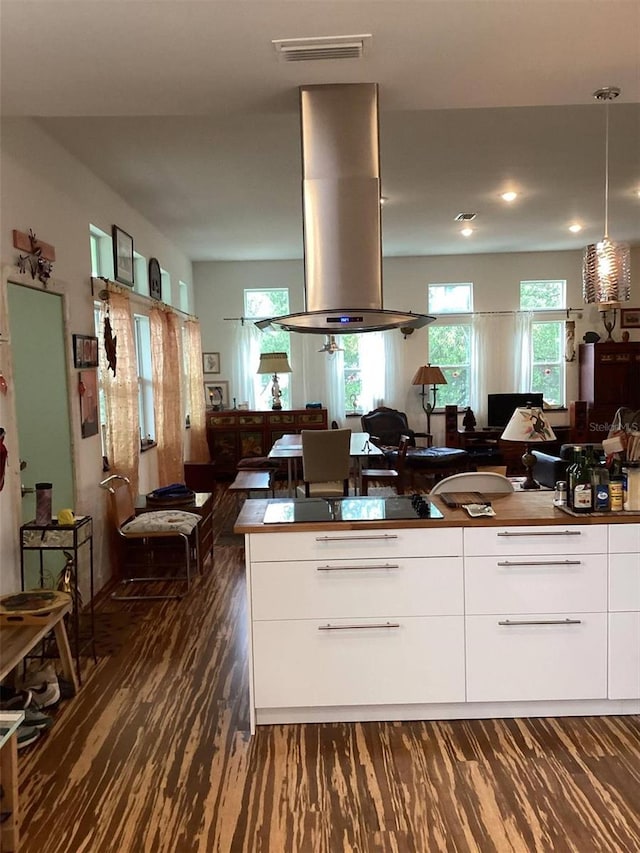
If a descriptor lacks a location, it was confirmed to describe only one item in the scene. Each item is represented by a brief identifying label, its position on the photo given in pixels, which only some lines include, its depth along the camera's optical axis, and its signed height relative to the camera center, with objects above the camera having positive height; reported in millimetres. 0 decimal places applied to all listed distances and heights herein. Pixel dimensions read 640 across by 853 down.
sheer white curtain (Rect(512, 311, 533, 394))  8523 +366
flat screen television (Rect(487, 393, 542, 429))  8414 -378
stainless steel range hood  2734 +680
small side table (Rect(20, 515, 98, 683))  3033 -744
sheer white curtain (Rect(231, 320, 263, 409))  8500 +332
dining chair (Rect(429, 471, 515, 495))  3229 -552
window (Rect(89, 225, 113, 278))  4691 +1003
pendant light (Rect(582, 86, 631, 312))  3191 +525
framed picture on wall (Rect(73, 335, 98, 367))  3928 +231
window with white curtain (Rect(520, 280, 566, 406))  8609 +507
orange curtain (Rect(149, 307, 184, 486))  5828 -91
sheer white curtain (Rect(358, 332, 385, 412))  8594 +140
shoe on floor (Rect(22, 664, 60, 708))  2686 -1299
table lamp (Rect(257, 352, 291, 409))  7527 +227
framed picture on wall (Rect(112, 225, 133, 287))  4871 +1045
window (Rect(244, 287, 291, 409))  8609 +1024
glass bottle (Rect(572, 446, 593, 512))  2516 -487
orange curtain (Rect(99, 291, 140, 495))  4465 -81
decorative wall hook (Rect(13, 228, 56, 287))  3223 +716
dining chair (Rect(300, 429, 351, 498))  5074 -624
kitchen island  2488 -942
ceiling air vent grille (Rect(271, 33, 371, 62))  2264 +1235
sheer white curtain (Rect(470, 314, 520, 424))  8539 +310
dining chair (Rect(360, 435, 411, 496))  5992 -921
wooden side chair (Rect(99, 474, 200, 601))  4152 -1000
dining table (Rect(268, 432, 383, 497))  5484 -635
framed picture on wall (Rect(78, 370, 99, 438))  4004 -101
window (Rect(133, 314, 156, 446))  5875 +74
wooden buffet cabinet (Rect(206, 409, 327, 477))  8086 -638
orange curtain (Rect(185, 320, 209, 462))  7367 -126
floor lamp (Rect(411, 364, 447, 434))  8180 +27
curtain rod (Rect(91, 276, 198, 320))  4281 +710
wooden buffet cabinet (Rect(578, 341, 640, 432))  8062 -56
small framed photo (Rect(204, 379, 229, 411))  8508 -146
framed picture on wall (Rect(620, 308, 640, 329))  8477 +752
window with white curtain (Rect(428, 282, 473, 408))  8648 +492
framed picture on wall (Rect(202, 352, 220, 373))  8586 +293
